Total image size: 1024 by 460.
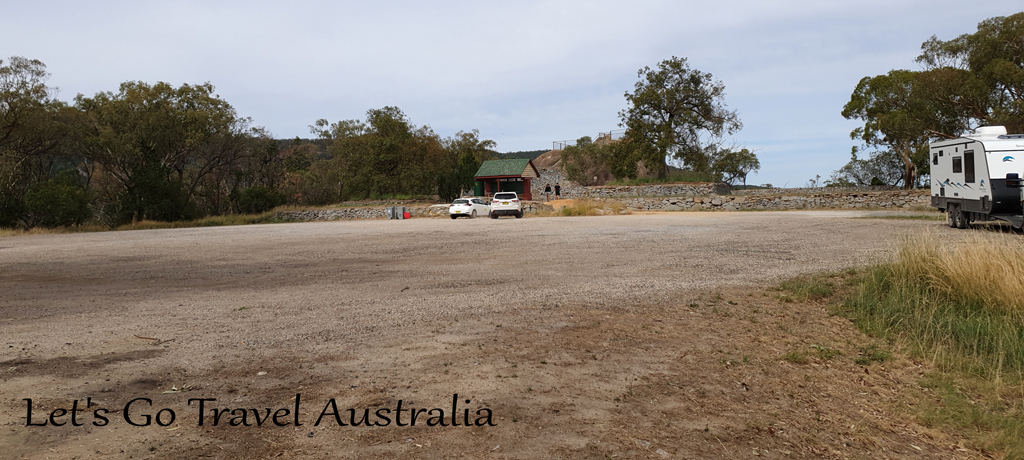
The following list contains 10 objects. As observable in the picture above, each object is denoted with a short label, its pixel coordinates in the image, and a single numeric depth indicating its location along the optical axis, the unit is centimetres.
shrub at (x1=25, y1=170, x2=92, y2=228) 3225
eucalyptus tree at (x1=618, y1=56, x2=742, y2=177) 5156
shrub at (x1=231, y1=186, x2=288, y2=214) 4704
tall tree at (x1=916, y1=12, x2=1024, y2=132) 3556
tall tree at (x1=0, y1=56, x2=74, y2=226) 3225
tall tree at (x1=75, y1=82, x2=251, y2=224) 3719
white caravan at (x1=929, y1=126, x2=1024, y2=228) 1551
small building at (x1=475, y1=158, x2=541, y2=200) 5788
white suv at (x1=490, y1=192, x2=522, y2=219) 3803
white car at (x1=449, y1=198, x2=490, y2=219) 3806
